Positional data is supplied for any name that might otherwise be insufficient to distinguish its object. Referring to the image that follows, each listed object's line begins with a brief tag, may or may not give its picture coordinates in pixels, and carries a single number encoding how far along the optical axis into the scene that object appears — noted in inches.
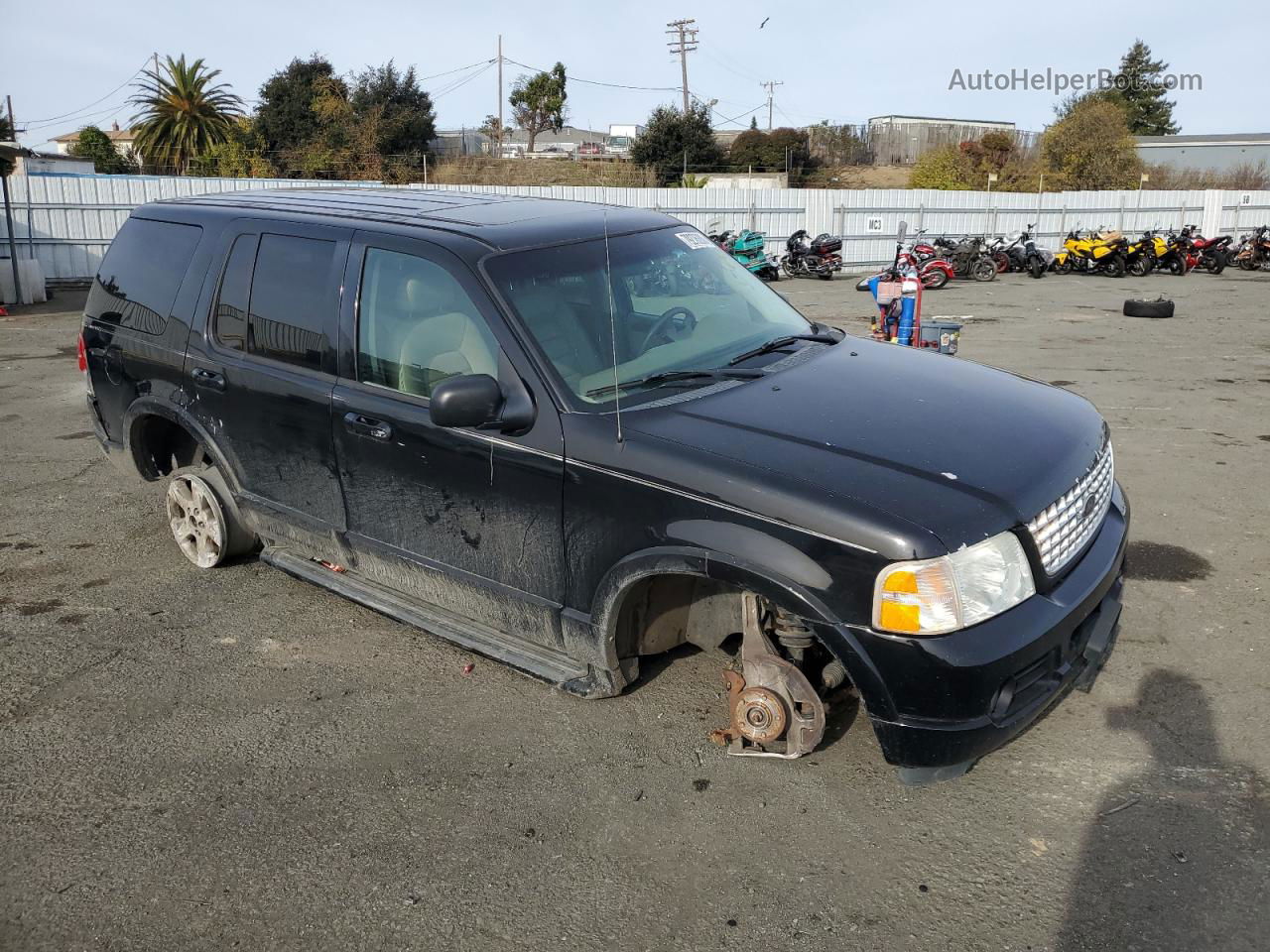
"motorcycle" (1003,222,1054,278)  964.6
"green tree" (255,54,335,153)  1948.8
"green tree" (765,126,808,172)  2082.9
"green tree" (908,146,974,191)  1717.5
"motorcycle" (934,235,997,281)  935.0
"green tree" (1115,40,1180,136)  3026.6
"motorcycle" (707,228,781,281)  878.4
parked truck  2442.9
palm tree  1966.0
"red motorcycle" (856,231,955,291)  839.1
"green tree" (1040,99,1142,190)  1696.6
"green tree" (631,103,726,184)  1920.5
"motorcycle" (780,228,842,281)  939.3
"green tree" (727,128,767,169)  2102.6
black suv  114.5
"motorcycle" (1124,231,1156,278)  955.3
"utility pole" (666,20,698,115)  2225.6
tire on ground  621.6
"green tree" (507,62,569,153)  2659.9
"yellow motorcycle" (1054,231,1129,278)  955.3
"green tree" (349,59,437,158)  1854.1
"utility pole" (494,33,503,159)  2189.1
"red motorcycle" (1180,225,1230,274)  990.4
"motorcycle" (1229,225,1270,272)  1032.2
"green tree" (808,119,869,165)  2300.7
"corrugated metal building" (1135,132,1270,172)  2411.4
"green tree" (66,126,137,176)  2020.2
